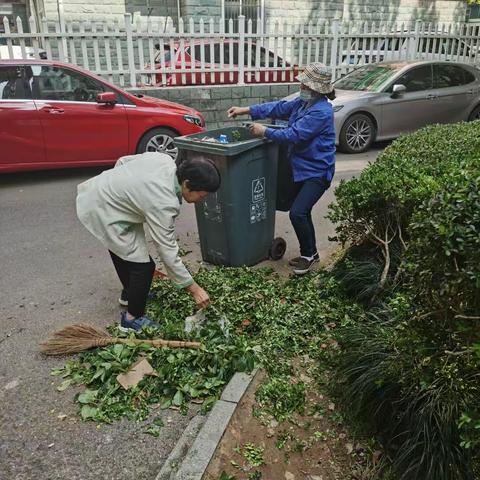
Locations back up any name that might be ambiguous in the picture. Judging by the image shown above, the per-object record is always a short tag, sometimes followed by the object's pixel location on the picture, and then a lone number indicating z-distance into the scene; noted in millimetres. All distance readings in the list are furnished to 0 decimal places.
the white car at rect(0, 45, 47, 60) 9461
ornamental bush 2129
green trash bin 4206
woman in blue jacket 4137
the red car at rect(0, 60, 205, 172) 7078
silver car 9445
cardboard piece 3064
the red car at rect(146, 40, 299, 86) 10531
